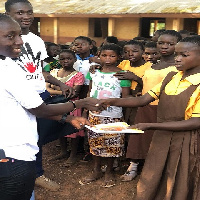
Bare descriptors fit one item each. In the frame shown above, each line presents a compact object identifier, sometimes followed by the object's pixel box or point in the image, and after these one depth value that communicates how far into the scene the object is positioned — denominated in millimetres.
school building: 10641
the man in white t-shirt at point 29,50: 2990
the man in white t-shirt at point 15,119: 1822
